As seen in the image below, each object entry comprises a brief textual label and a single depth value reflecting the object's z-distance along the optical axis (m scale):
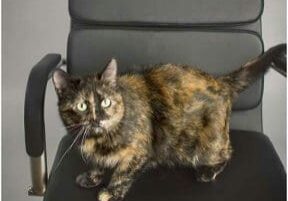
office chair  1.20
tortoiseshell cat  1.05
